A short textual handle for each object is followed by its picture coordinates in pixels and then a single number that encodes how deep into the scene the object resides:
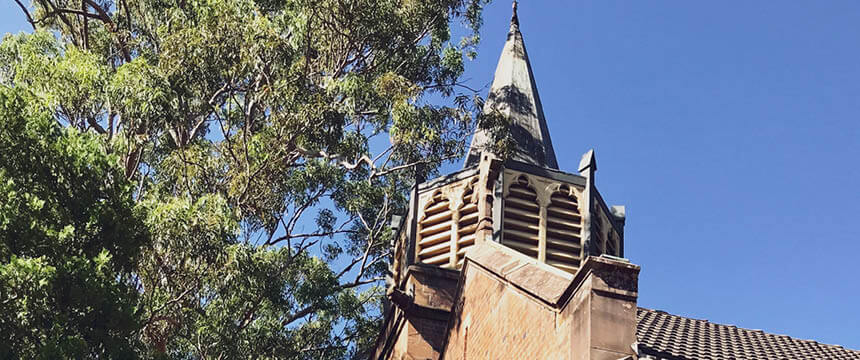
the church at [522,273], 11.37
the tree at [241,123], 21.92
